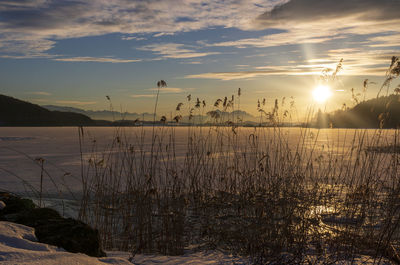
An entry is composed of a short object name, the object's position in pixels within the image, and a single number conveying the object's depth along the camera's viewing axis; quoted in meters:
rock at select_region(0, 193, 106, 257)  2.25
